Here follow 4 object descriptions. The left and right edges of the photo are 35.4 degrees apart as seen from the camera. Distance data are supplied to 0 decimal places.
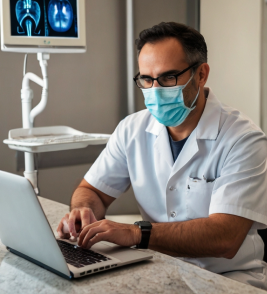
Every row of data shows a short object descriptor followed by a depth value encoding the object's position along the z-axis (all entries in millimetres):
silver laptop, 900
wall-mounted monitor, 2357
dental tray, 2316
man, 1271
